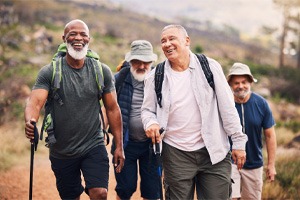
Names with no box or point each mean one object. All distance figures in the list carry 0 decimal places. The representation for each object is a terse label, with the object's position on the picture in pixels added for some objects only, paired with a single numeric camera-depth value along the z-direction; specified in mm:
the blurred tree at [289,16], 30691
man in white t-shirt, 3277
